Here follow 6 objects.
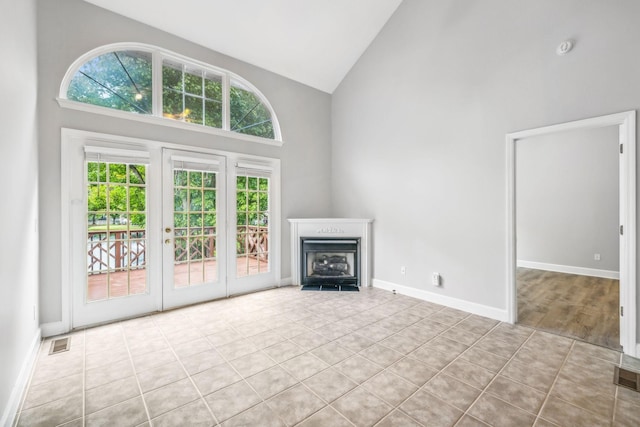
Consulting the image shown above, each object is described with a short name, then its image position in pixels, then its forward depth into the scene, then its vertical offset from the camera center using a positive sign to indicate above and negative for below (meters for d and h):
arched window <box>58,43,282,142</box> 3.20 +1.57
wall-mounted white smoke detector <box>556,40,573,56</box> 2.77 +1.60
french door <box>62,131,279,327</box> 3.10 -0.16
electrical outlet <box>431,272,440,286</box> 3.86 -0.90
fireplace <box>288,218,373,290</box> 4.69 -0.44
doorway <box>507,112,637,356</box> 2.51 -0.09
